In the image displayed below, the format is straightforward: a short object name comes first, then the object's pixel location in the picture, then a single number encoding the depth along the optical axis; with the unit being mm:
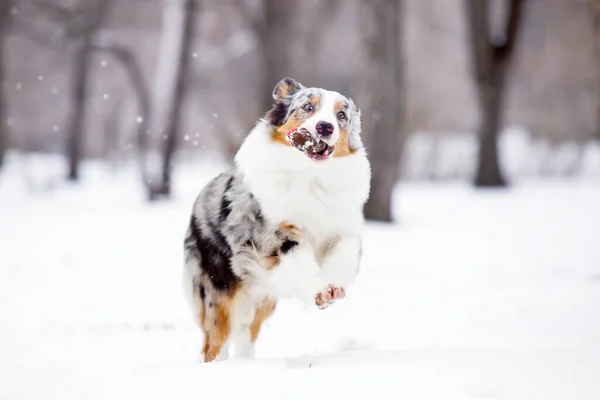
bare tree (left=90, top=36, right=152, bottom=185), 15398
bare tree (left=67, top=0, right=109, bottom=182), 19672
